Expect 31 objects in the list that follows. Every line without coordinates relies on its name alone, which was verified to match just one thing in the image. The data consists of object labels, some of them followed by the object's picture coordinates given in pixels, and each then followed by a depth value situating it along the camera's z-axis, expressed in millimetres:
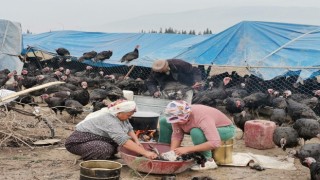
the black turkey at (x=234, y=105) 9250
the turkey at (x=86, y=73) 15926
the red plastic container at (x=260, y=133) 7031
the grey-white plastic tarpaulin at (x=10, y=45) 15213
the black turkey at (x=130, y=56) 15102
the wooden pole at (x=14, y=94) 6129
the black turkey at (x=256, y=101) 9891
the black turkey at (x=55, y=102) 9203
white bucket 8142
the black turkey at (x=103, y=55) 16469
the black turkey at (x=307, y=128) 7004
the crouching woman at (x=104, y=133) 5277
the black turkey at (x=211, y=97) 9914
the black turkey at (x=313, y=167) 4945
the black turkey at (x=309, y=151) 5622
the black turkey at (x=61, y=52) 17688
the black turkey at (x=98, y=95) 9906
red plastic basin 5066
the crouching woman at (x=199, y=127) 5160
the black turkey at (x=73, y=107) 8734
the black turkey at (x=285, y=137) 6755
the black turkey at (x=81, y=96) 9750
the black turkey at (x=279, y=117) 8438
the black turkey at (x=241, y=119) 8068
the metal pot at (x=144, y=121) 6695
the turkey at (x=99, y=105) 8867
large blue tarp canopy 11738
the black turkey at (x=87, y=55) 16933
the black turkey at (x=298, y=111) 8242
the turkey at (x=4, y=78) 12169
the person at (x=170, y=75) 8711
